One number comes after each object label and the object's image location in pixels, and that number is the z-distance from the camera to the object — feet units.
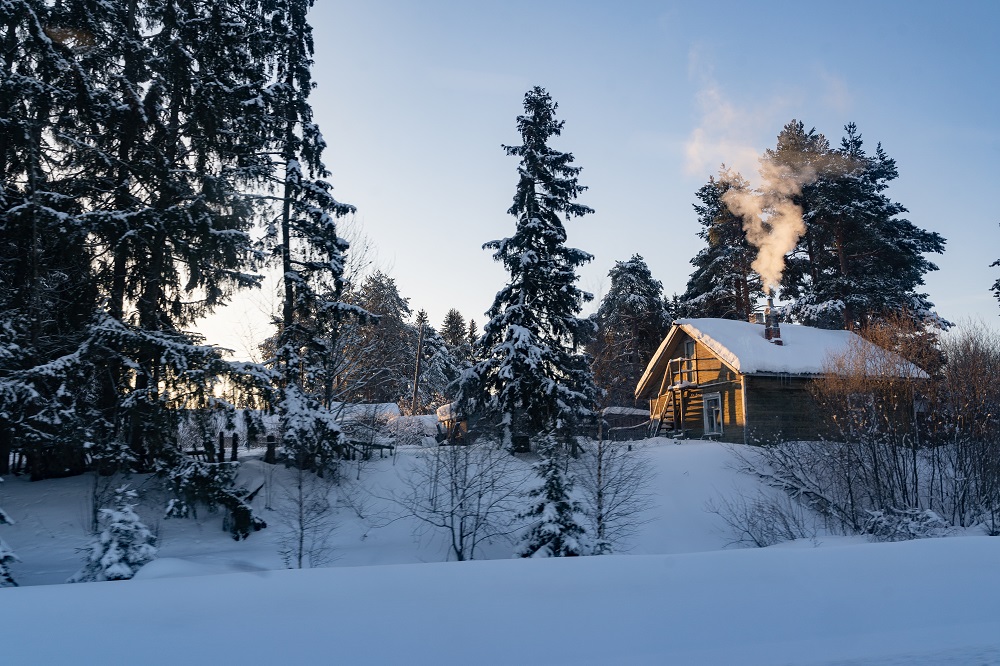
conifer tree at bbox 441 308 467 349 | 223.30
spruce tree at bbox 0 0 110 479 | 50.11
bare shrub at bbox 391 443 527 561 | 49.37
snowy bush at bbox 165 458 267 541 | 54.39
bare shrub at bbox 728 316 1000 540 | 55.93
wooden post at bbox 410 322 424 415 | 164.56
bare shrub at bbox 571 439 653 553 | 50.70
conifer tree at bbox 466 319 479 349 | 211.82
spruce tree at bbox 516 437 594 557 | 42.57
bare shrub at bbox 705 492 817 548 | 51.71
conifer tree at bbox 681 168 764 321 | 142.20
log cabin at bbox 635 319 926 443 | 90.99
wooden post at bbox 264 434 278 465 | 72.59
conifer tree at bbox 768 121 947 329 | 123.65
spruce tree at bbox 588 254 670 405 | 151.23
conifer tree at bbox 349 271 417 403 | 160.97
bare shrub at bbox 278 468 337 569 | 45.85
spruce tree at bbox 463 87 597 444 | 80.53
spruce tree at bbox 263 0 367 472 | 66.74
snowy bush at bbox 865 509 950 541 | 43.11
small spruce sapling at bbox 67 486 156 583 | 32.63
